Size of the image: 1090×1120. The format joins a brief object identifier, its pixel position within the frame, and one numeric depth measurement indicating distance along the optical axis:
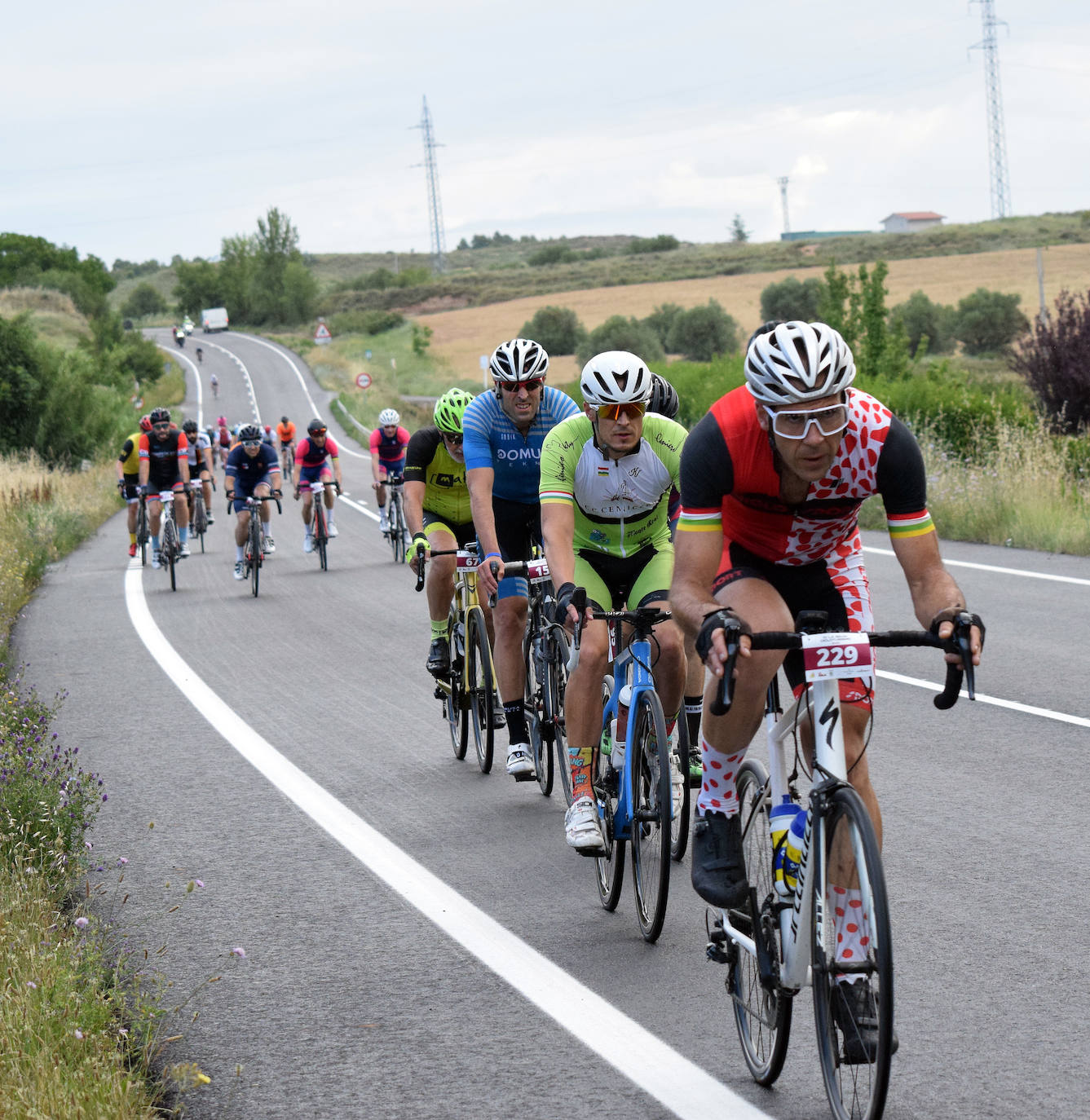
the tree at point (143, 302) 189.12
